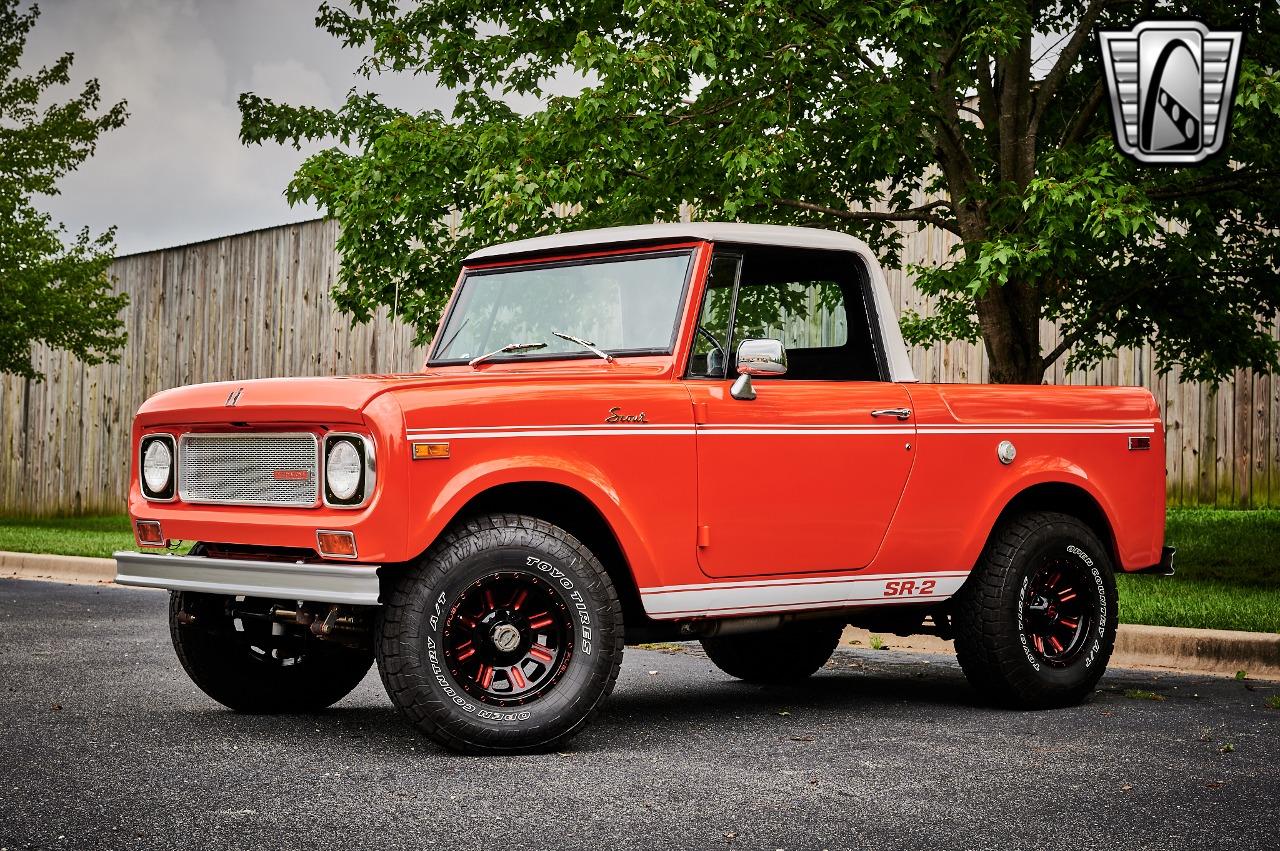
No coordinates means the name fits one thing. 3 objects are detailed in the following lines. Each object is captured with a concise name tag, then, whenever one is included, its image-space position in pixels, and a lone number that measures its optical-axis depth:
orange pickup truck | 5.57
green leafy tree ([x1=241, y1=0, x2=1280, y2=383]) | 10.48
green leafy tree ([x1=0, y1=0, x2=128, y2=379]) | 21.22
